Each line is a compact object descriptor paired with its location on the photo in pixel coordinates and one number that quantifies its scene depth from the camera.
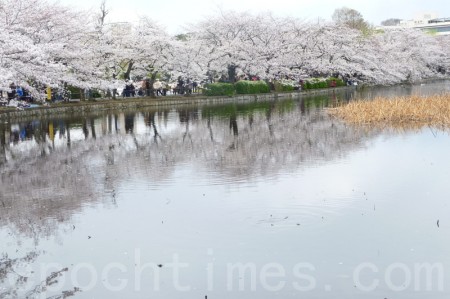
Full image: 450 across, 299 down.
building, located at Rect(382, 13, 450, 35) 138.00
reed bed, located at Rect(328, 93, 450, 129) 20.05
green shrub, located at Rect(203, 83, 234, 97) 40.38
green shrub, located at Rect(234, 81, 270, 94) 41.78
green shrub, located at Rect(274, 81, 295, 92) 45.98
